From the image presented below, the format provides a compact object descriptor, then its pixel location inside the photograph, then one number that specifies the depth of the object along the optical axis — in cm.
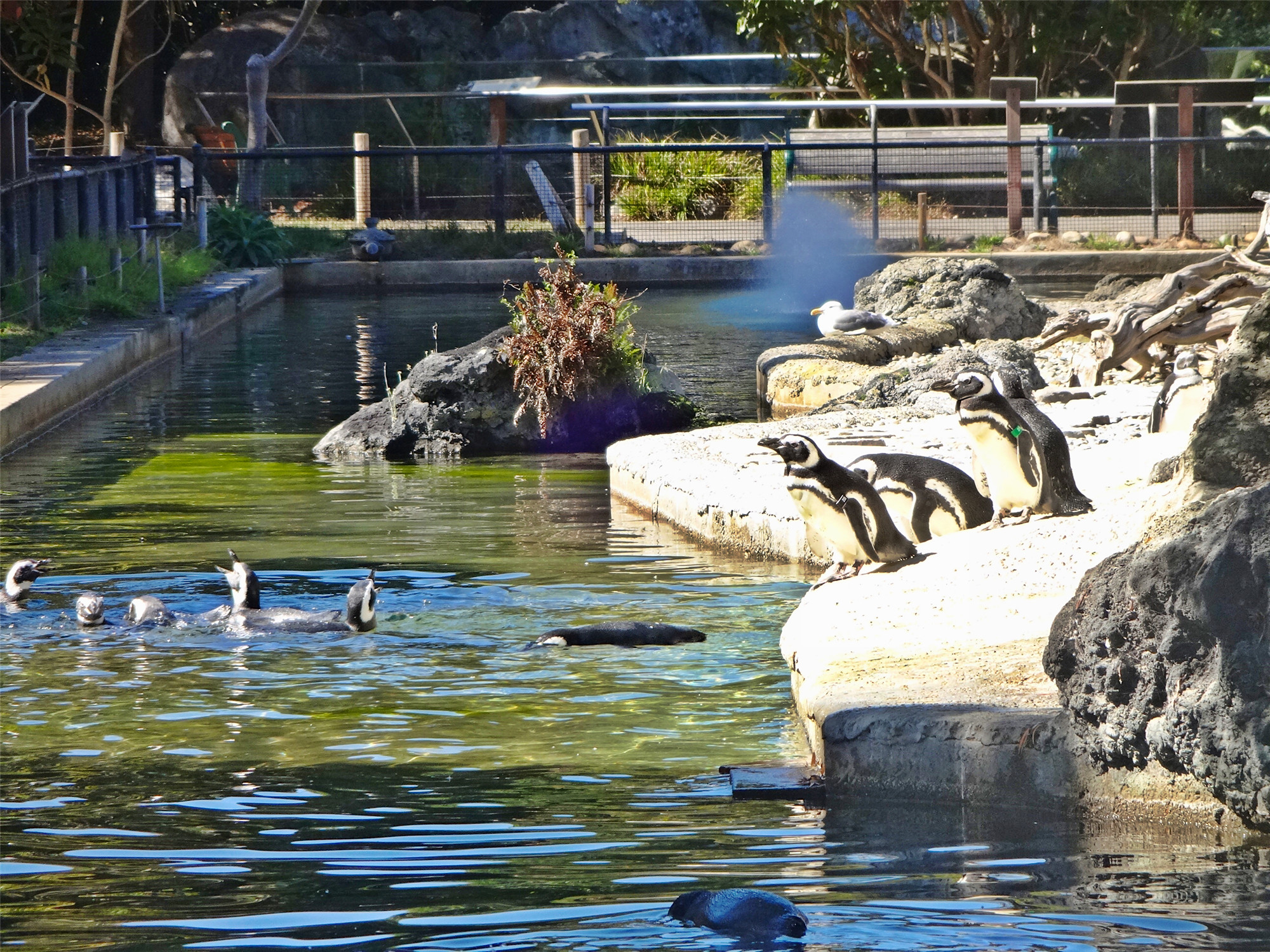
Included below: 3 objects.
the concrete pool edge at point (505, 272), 5125
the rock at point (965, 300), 3650
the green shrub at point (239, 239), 5216
